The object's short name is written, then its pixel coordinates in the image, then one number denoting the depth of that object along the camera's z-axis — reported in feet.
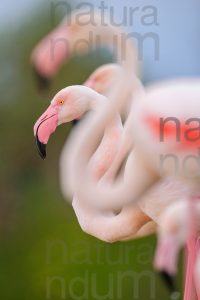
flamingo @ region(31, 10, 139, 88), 18.93
